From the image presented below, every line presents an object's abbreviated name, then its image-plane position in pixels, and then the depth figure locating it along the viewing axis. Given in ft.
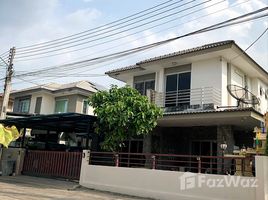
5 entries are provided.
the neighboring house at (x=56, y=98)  57.75
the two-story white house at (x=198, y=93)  31.03
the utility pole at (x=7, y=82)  39.28
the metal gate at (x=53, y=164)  31.83
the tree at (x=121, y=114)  27.80
